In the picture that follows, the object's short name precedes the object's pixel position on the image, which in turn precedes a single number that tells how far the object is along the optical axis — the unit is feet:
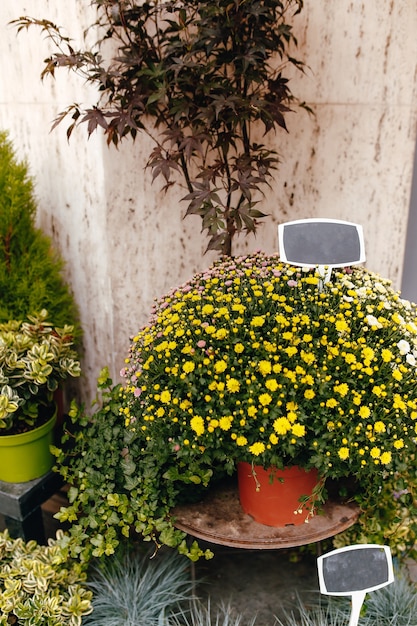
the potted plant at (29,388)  7.13
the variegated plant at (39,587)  6.63
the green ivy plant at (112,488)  6.28
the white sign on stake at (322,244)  6.28
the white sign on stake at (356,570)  5.15
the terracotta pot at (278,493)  6.09
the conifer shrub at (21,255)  8.04
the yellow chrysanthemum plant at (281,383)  5.46
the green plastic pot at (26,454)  7.35
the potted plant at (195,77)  6.98
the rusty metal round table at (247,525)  6.04
